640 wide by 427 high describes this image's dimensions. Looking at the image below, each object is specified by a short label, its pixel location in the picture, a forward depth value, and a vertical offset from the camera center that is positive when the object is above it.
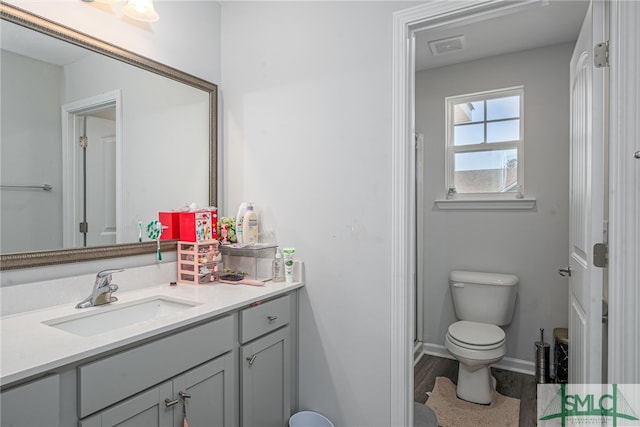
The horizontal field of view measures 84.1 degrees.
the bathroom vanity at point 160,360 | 0.93 -0.48
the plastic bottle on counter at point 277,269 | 1.87 -0.31
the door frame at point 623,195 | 1.18 +0.06
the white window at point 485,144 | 2.76 +0.56
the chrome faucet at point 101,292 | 1.40 -0.32
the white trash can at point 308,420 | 1.75 -1.03
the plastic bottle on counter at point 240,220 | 1.94 -0.04
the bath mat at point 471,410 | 2.10 -1.24
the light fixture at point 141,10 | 1.59 +0.91
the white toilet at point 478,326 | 2.25 -0.81
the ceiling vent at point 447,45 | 2.50 +1.22
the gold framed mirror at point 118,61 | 1.30 +0.59
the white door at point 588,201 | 1.32 +0.05
